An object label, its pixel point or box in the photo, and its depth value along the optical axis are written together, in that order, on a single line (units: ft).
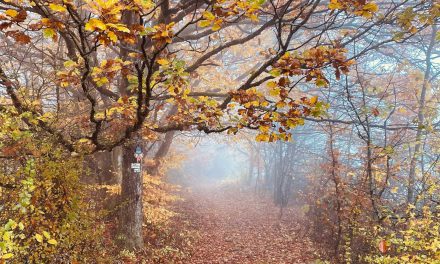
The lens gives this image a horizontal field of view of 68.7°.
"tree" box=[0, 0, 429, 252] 10.29
